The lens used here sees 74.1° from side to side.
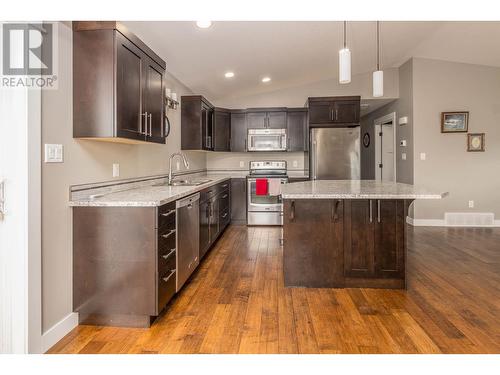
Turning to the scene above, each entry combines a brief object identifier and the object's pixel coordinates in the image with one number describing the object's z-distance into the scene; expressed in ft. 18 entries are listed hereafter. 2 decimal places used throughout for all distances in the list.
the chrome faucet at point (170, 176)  12.47
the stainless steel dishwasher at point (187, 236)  8.77
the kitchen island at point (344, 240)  9.45
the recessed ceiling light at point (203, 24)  9.93
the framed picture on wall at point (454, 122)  17.99
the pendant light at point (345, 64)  9.05
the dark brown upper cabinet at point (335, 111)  18.75
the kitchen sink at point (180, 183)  12.64
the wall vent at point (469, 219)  18.06
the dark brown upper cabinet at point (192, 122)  15.71
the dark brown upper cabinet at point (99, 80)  7.08
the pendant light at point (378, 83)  10.67
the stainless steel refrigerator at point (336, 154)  18.45
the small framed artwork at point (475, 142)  18.02
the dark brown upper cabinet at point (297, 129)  19.60
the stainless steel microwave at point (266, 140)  19.71
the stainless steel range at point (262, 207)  18.94
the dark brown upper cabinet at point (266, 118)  19.75
